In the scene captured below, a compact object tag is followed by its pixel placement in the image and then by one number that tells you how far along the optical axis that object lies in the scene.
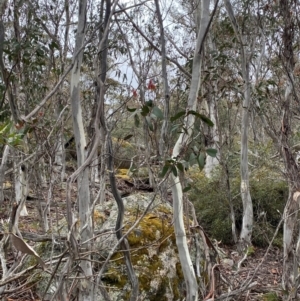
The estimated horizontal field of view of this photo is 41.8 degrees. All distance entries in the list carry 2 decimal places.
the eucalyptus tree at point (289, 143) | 3.19
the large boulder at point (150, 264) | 3.37
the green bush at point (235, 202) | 6.53
